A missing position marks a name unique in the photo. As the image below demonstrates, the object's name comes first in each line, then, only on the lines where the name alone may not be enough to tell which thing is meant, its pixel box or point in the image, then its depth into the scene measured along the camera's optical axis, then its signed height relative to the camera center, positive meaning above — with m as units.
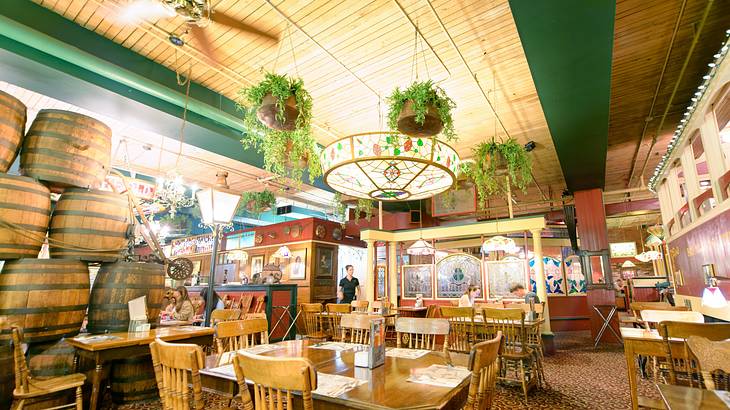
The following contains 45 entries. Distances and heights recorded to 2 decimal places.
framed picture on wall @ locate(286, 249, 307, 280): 10.57 +0.41
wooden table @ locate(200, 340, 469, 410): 1.52 -0.53
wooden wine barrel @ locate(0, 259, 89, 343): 2.83 -0.14
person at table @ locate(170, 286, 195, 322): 5.20 -0.43
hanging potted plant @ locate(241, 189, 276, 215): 8.27 +1.83
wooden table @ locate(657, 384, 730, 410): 1.52 -0.56
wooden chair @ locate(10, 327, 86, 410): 2.61 -0.81
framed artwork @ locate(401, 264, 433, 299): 9.31 -0.09
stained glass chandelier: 2.69 +0.91
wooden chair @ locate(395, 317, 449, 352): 2.85 -0.40
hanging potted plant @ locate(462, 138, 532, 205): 4.98 +1.69
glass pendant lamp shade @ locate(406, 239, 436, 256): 7.89 +0.66
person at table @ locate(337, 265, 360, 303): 8.97 -0.27
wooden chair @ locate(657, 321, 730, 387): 2.54 -0.43
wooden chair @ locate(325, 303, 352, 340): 5.92 -0.58
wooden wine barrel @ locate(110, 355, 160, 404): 3.44 -0.99
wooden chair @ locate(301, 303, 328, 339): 6.20 -0.72
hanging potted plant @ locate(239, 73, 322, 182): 3.45 +1.71
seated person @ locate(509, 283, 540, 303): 8.64 -0.32
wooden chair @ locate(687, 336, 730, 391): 1.81 -0.41
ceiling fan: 2.87 +2.76
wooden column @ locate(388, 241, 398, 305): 9.28 +0.16
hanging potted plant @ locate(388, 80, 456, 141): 3.02 +1.45
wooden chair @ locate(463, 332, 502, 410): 1.56 -0.46
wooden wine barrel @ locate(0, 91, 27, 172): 3.02 +1.32
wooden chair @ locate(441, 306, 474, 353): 4.61 -0.63
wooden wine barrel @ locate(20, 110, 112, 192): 3.24 +1.22
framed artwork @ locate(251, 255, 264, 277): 12.08 +0.53
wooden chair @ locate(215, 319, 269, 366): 2.69 -0.42
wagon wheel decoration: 4.29 +0.13
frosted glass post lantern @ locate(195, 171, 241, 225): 3.71 +0.79
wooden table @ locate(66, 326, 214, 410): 2.82 -0.55
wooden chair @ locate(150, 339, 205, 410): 1.66 -0.46
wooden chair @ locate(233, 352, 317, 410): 1.35 -0.39
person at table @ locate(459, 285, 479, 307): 6.57 -0.40
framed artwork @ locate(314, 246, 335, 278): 10.59 +0.50
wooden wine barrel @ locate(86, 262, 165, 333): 3.39 -0.13
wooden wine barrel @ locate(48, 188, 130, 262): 3.24 +0.50
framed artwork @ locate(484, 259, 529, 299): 8.86 +0.03
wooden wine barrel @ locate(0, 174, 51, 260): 2.88 +0.54
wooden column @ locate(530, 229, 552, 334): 6.95 +0.02
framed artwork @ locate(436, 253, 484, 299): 8.96 +0.07
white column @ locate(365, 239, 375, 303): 8.86 +0.15
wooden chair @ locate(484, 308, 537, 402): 4.09 -0.85
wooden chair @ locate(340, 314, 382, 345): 3.18 -0.40
